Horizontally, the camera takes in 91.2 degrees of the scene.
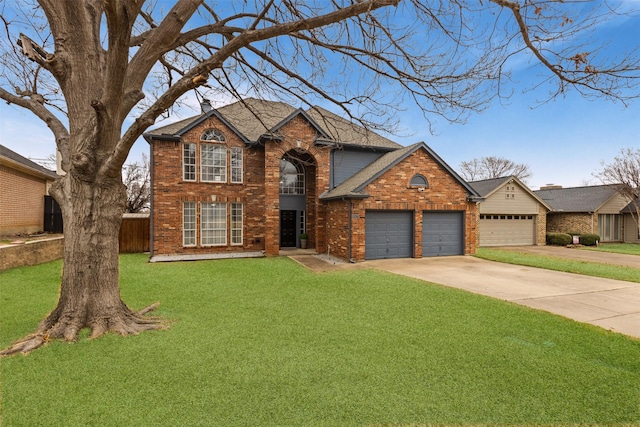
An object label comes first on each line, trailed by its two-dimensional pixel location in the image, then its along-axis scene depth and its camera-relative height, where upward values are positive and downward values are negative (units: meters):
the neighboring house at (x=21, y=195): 14.02 +0.96
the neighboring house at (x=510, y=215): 21.64 -0.02
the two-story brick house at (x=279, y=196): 14.20 +0.91
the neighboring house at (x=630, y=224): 24.74 -0.74
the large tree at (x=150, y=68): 4.48 +2.39
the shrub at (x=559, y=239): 22.30 -1.73
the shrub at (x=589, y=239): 22.64 -1.75
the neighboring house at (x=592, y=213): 24.03 +0.14
